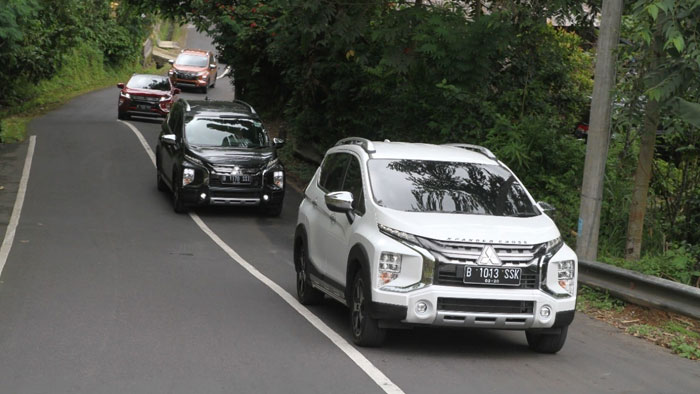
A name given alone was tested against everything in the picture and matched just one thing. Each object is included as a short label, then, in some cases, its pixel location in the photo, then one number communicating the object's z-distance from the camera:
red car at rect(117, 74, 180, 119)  35.97
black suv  18.75
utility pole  12.35
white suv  8.54
